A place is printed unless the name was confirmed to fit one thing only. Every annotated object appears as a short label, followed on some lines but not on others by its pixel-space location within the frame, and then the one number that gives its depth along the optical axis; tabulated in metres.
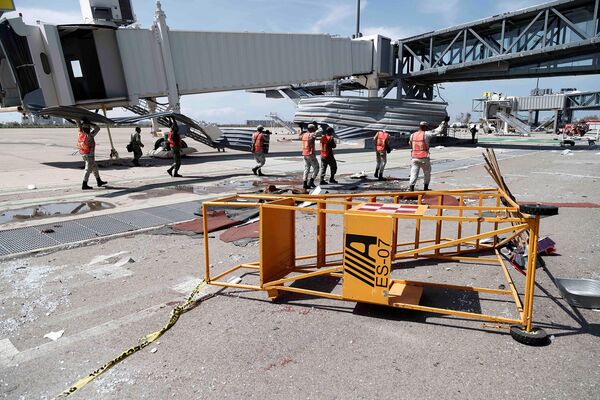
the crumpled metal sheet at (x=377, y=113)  25.64
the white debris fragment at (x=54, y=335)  3.36
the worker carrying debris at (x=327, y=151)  10.94
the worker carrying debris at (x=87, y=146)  10.09
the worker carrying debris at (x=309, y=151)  10.34
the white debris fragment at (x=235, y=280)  4.57
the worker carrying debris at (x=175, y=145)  12.35
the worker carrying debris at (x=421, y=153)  9.16
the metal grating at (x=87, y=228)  6.00
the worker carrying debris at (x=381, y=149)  11.79
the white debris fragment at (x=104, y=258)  5.27
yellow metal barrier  3.45
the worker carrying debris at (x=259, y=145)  12.19
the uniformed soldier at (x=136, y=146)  16.20
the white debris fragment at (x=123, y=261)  5.16
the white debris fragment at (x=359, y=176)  12.74
